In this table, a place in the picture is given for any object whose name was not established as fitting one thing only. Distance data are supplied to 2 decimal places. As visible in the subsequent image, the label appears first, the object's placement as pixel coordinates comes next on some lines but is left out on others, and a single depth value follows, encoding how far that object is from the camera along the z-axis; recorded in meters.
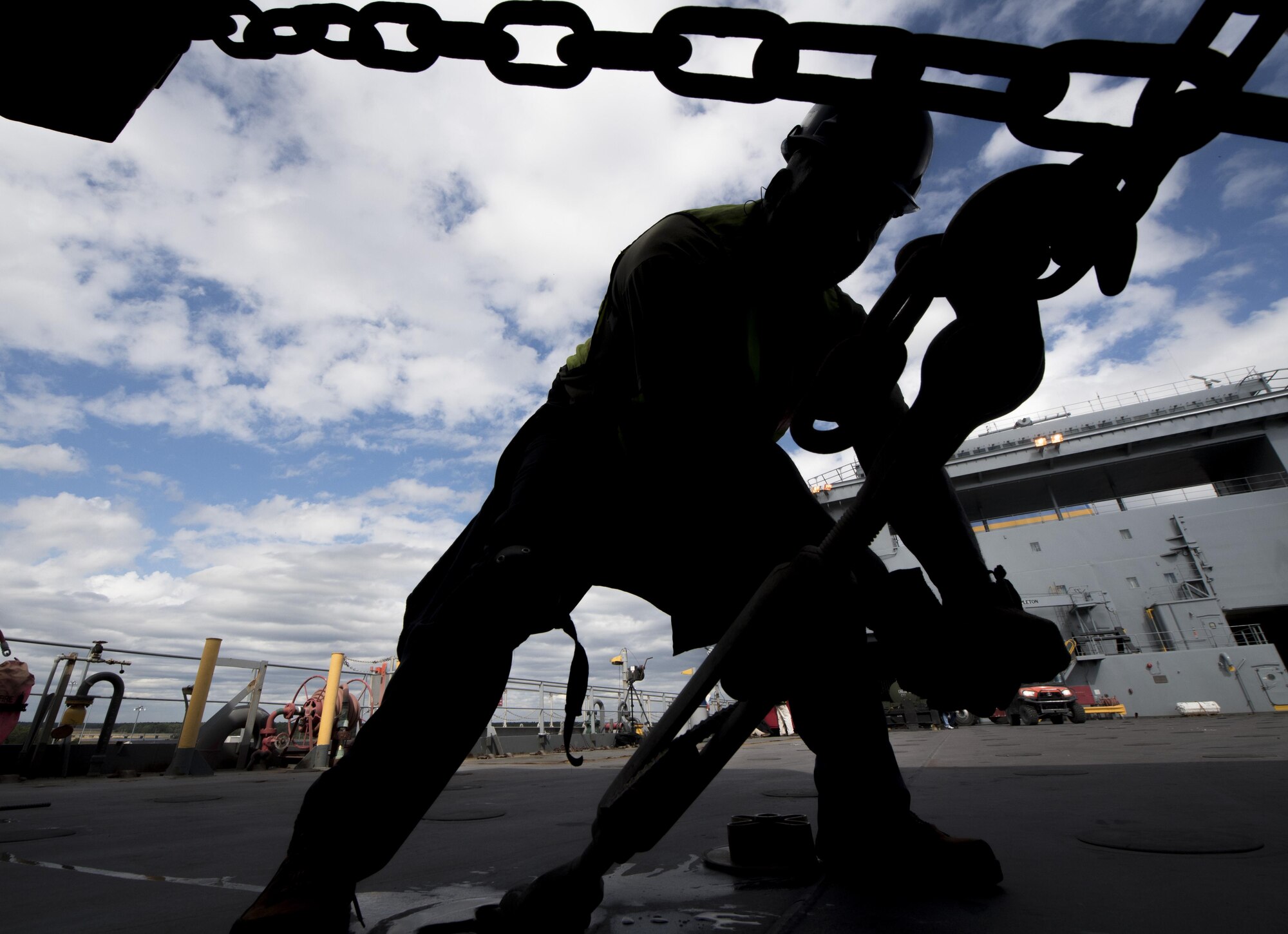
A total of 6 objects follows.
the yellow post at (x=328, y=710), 8.62
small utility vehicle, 14.98
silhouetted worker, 1.03
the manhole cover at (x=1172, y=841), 1.33
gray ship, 16.91
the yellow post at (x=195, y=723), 7.13
